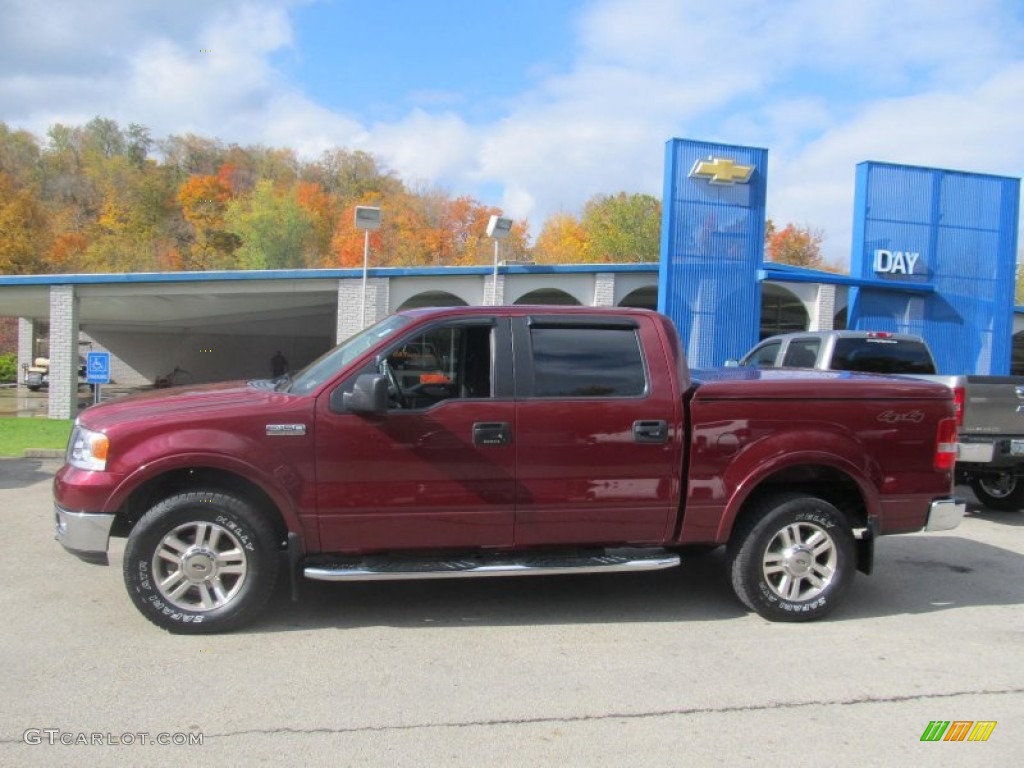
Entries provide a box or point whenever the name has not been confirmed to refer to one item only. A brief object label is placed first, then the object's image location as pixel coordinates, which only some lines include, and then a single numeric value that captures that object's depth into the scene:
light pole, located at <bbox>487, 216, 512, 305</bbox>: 16.22
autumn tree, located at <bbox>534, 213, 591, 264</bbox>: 58.81
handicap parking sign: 12.50
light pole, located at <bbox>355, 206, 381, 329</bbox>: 14.32
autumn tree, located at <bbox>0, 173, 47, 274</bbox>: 46.47
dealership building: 16.69
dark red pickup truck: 4.54
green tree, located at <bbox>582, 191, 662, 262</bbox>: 51.91
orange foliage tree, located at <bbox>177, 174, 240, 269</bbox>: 58.72
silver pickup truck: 7.83
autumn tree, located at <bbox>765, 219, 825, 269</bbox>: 58.62
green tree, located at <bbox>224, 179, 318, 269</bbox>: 53.09
